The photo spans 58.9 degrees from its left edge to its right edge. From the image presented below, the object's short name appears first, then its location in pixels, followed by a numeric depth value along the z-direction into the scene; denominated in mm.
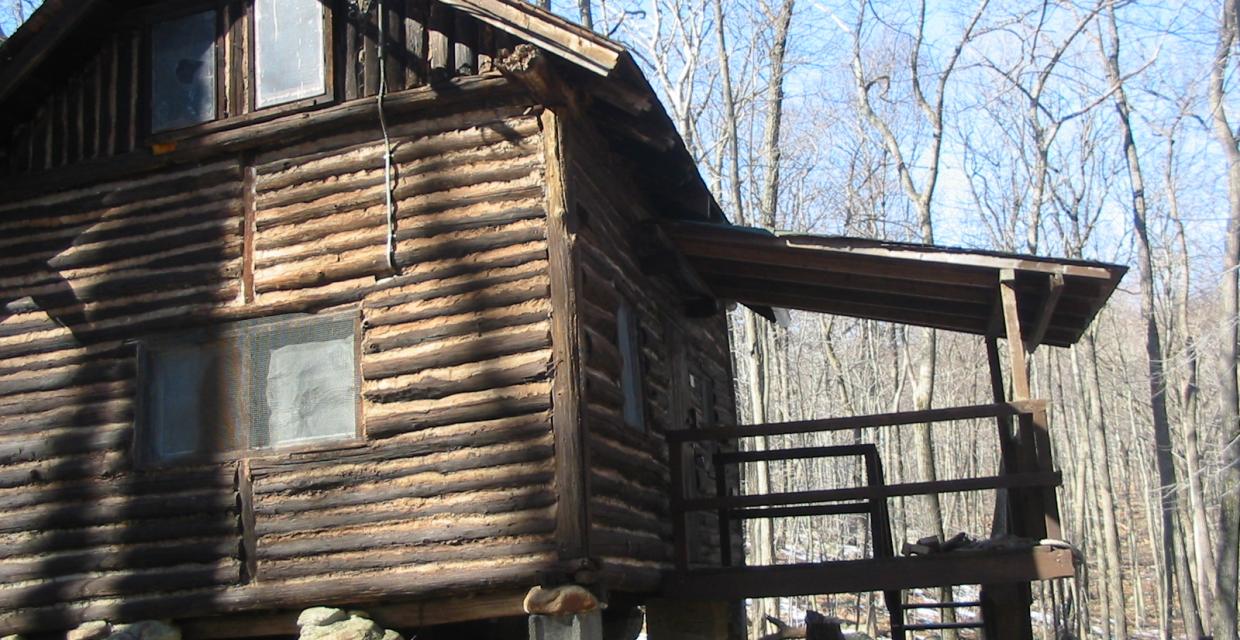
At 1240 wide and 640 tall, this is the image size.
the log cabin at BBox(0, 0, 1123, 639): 8039
